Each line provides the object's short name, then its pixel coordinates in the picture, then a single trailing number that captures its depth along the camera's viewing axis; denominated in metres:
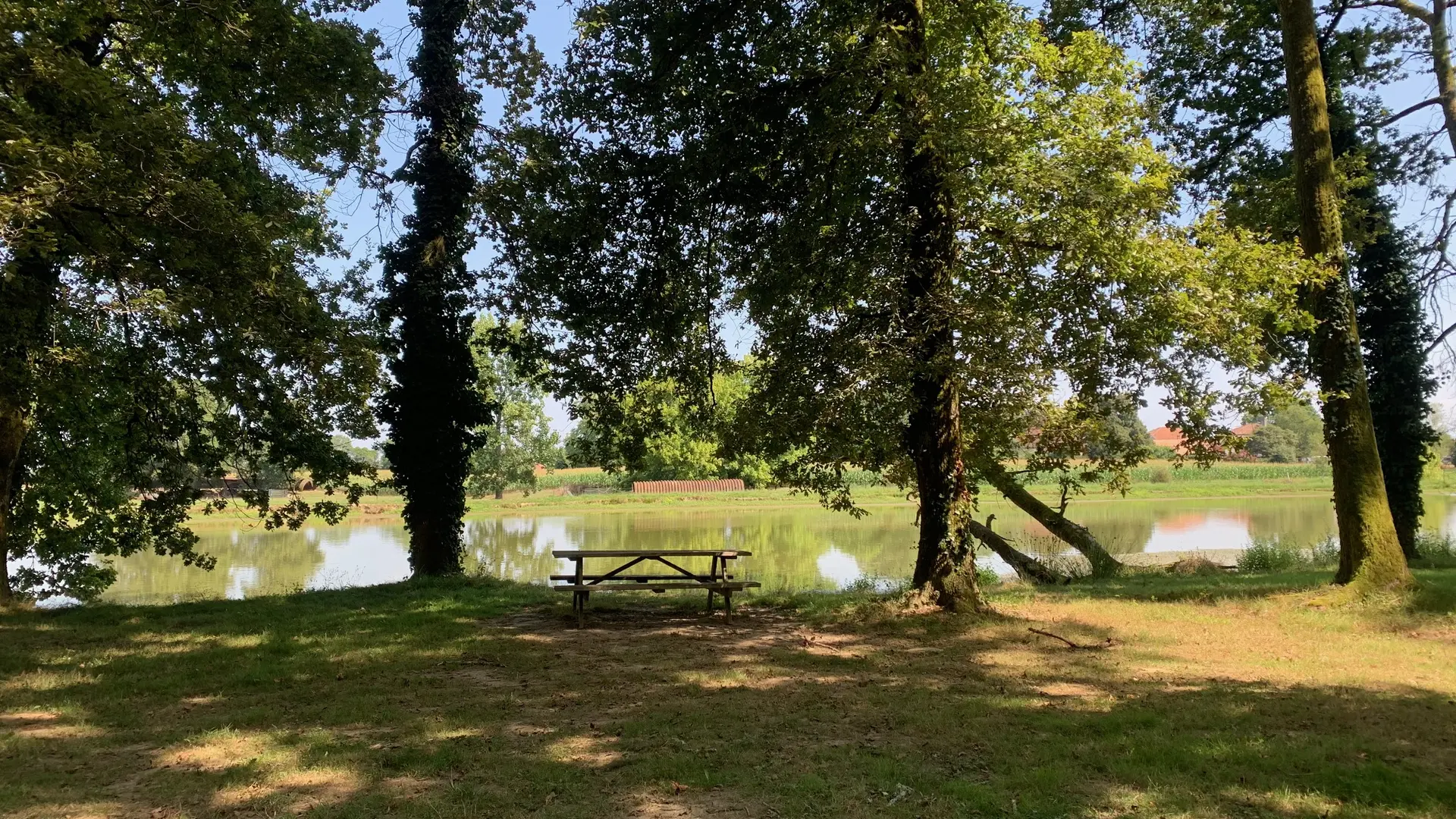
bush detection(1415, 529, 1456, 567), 12.84
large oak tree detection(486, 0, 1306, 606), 7.50
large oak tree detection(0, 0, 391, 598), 6.39
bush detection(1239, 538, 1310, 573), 13.88
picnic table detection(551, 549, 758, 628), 8.81
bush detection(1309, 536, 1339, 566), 13.93
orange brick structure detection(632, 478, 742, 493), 53.00
